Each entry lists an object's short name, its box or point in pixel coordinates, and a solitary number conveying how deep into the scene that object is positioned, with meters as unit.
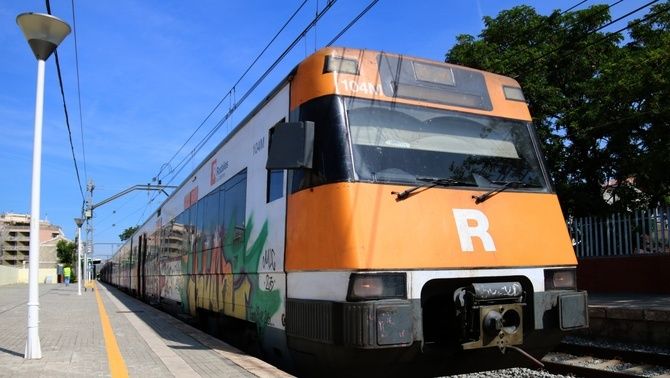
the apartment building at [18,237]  117.75
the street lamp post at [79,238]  27.24
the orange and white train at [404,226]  4.73
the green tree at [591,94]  16.52
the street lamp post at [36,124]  6.47
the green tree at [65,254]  99.04
